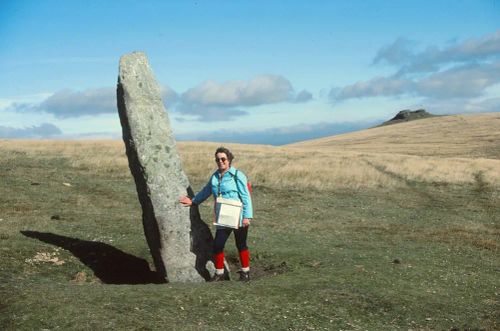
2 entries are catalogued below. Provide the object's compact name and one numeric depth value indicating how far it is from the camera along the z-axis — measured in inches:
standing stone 532.1
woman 504.1
